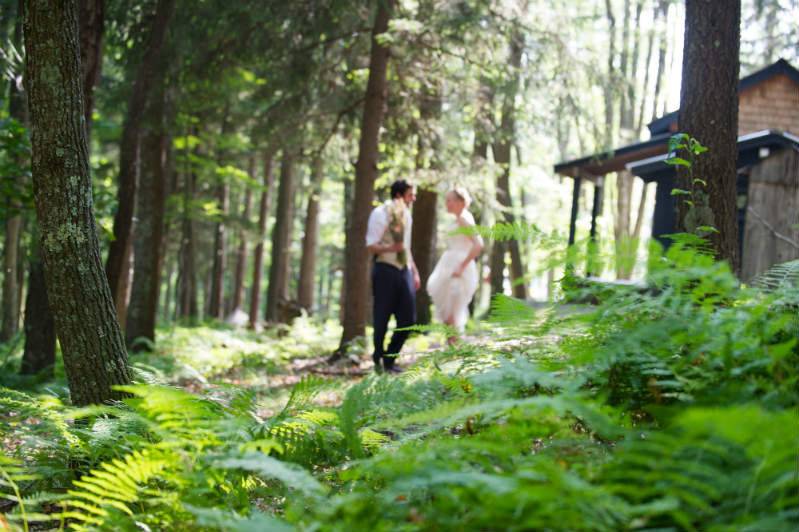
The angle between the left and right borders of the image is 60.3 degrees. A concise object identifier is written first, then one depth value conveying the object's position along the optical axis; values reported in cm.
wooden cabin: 1352
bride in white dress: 888
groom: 848
